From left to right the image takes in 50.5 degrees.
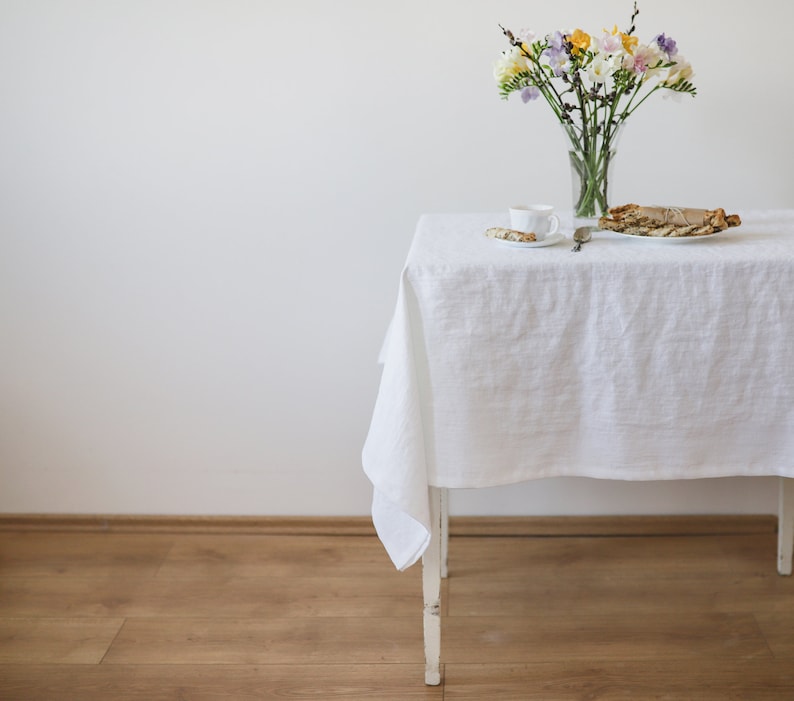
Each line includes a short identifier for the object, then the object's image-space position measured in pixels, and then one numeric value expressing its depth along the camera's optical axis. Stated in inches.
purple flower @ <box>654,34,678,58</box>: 49.9
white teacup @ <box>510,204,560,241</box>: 50.4
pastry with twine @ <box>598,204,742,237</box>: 50.1
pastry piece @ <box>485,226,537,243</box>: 49.9
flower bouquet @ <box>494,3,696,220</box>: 49.8
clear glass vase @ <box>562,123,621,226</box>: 53.1
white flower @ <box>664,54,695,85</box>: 51.6
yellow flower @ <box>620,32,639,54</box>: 49.6
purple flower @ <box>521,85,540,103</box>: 53.2
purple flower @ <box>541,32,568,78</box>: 50.0
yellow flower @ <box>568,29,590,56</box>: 50.1
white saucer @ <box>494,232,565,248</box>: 49.7
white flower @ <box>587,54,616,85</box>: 49.6
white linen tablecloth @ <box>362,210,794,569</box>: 46.8
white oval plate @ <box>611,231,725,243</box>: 49.3
